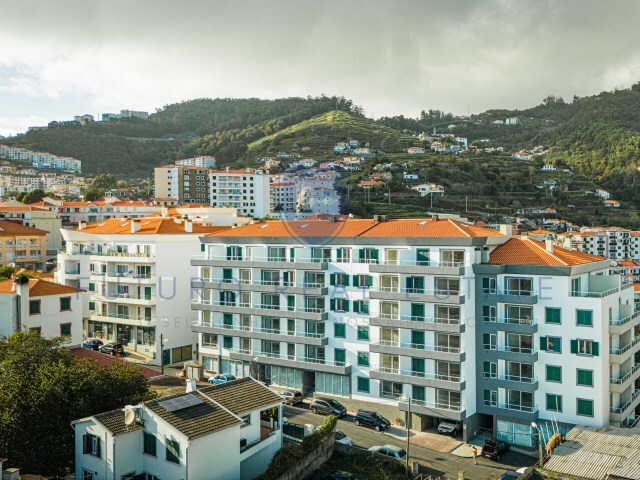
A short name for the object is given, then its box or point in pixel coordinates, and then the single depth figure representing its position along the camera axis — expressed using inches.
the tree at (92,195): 5506.9
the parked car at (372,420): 1608.0
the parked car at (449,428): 1589.6
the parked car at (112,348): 2162.8
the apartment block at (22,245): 3203.7
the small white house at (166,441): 1009.5
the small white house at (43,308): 1652.3
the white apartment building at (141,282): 2244.1
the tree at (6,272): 2534.4
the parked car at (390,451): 1373.0
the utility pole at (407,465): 1260.1
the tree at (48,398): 1061.1
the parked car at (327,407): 1674.5
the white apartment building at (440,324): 1523.1
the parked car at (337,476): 1213.1
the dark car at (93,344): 2200.2
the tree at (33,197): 4936.0
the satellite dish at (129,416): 1032.8
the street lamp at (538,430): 1446.9
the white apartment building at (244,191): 5841.5
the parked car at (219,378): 1868.8
